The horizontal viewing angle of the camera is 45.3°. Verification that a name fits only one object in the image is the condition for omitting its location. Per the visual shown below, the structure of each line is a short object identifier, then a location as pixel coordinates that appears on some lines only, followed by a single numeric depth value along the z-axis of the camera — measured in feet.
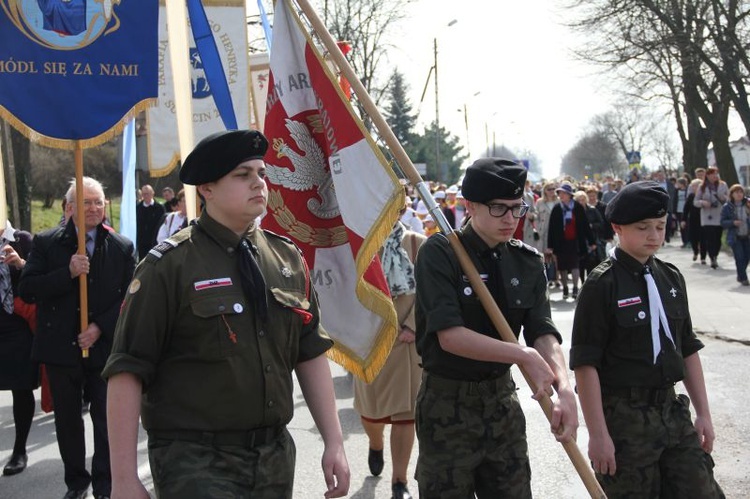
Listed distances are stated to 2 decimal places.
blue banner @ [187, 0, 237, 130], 20.66
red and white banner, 14.65
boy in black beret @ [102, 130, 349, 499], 9.30
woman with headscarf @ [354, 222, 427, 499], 18.86
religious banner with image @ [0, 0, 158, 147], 17.39
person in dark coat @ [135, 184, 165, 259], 47.88
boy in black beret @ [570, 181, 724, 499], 12.41
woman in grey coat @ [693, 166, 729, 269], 58.13
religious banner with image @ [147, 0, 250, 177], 27.81
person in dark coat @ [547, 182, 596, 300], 49.88
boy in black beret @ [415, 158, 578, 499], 12.09
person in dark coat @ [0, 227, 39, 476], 21.49
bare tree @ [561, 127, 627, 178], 377.50
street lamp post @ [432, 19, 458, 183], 138.21
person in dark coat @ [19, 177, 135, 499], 18.66
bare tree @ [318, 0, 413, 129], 138.10
